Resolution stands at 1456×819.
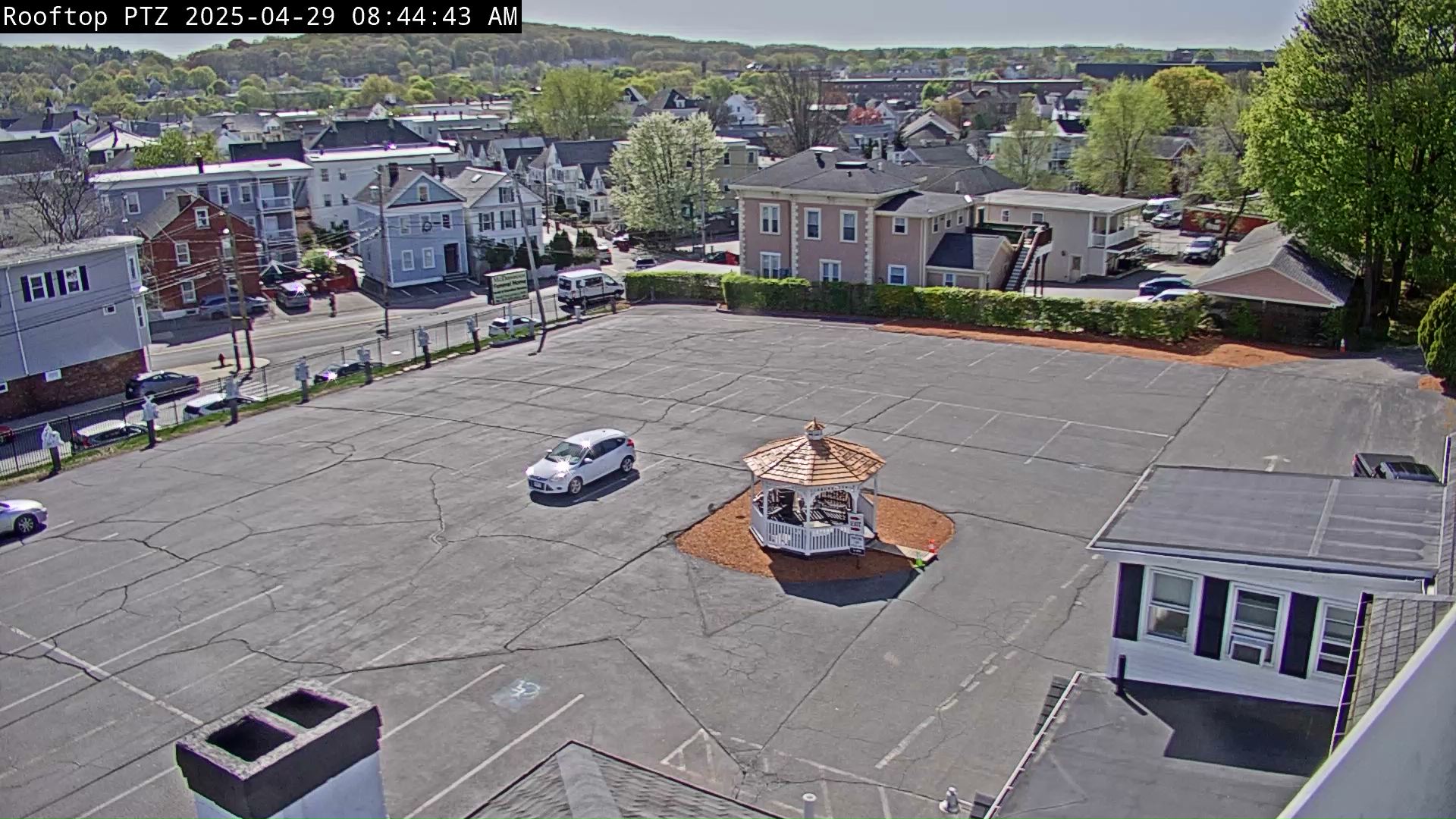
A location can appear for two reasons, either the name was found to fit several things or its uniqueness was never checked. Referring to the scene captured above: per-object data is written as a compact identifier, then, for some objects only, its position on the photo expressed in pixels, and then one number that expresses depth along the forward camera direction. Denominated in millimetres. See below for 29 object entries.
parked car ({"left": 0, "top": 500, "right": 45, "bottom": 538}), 24812
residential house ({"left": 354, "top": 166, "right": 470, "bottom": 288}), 66312
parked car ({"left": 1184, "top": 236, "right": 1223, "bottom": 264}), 62219
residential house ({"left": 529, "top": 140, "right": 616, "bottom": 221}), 92938
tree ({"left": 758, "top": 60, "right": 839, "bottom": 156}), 105500
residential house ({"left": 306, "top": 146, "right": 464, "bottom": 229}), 80750
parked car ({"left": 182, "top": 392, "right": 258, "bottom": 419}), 37406
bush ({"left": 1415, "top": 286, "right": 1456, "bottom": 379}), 32344
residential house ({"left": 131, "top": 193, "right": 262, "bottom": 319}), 58781
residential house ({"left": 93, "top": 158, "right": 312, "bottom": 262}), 67062
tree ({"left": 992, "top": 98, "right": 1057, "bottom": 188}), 78312
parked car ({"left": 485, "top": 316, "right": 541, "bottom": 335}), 48156
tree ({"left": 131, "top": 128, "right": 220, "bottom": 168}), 85312
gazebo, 22172
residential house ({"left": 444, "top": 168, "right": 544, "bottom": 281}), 70500
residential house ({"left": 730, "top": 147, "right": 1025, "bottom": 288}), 49344
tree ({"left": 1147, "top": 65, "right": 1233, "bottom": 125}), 106188
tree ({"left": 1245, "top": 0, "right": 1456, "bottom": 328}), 36500
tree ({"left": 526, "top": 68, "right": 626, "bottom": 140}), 129625
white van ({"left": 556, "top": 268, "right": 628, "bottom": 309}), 55969
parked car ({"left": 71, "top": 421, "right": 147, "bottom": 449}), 34594
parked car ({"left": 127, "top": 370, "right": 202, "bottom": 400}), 43156
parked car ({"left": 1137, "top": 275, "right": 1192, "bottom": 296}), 51031
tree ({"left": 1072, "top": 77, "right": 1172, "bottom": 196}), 73250
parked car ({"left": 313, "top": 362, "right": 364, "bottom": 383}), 40750
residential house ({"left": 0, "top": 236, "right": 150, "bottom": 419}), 40594
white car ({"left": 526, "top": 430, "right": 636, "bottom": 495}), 26094
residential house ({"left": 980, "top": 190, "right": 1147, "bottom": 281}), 55875
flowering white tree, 75188
